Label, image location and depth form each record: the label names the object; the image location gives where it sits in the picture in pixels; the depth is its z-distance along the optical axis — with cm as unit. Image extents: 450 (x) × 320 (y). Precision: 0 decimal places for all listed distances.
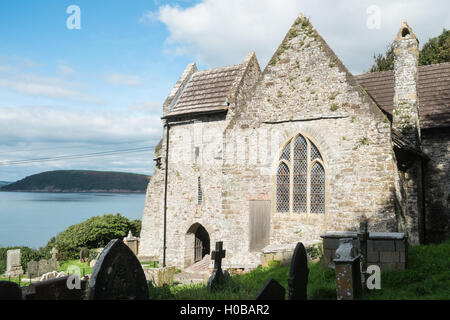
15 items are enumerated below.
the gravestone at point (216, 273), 968
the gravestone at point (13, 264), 2142
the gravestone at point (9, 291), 526
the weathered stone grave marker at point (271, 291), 561
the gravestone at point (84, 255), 2572
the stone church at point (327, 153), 1321
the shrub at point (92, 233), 2786
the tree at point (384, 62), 3073
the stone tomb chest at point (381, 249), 973
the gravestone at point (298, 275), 665
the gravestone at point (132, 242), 2433
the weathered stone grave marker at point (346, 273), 747
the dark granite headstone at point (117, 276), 543
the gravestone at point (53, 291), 641
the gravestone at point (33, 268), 2022
